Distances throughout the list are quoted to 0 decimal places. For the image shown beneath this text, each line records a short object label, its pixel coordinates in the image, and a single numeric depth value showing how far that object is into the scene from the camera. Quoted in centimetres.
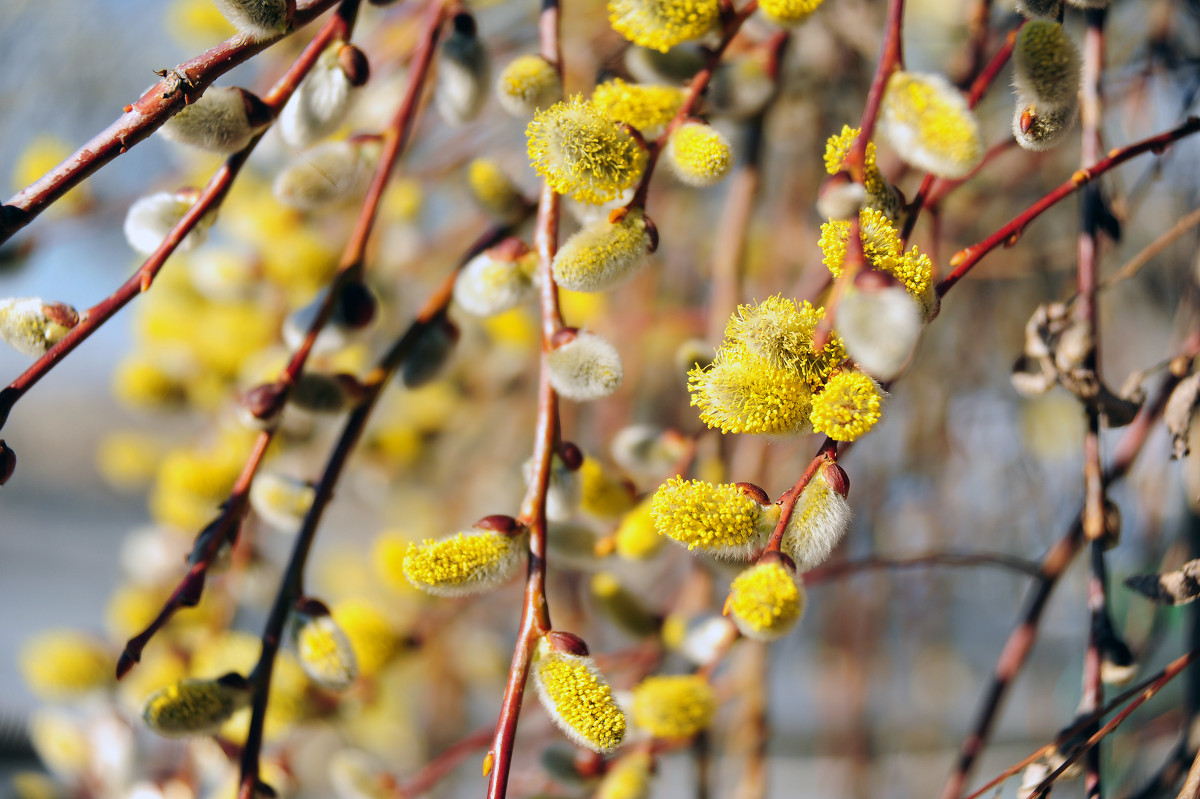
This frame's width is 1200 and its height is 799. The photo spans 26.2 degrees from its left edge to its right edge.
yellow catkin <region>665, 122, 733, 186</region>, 46
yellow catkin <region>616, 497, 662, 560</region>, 52
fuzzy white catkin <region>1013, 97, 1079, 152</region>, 44
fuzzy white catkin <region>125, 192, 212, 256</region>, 49
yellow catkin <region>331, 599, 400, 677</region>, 56
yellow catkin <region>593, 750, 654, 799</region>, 52
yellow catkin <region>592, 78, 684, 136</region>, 47
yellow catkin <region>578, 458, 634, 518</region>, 51
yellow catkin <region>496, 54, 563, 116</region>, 49
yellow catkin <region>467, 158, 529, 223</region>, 52
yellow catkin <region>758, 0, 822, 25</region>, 46
